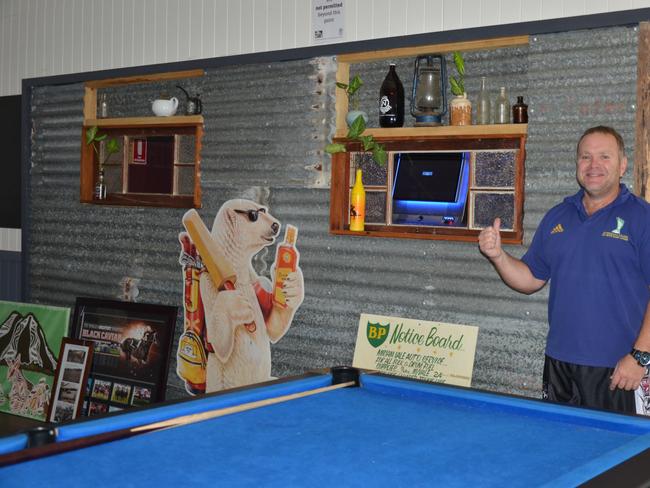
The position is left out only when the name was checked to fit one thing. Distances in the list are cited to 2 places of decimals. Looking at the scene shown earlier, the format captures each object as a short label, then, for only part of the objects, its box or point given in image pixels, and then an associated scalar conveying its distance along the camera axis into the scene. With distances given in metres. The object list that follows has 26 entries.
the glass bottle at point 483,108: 4.85
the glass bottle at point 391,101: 5.18
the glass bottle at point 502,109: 4.80
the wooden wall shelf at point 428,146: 4.70
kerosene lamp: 5.03
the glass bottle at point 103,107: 6.91
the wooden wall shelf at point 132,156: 6.18
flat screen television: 5.02
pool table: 2.02
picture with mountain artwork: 6.39
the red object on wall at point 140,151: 6.62
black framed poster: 6.07
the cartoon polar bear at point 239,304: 5.66
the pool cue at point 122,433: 2.09
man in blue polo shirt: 3.83
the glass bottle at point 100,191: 6.79
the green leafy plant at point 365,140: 5.20
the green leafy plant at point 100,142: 6.70
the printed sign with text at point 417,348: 4.81
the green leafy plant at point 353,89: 5.35
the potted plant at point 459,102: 4.92
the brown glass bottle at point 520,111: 4.68
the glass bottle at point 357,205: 5.27
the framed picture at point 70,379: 6.02
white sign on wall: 5.34
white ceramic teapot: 6.27
